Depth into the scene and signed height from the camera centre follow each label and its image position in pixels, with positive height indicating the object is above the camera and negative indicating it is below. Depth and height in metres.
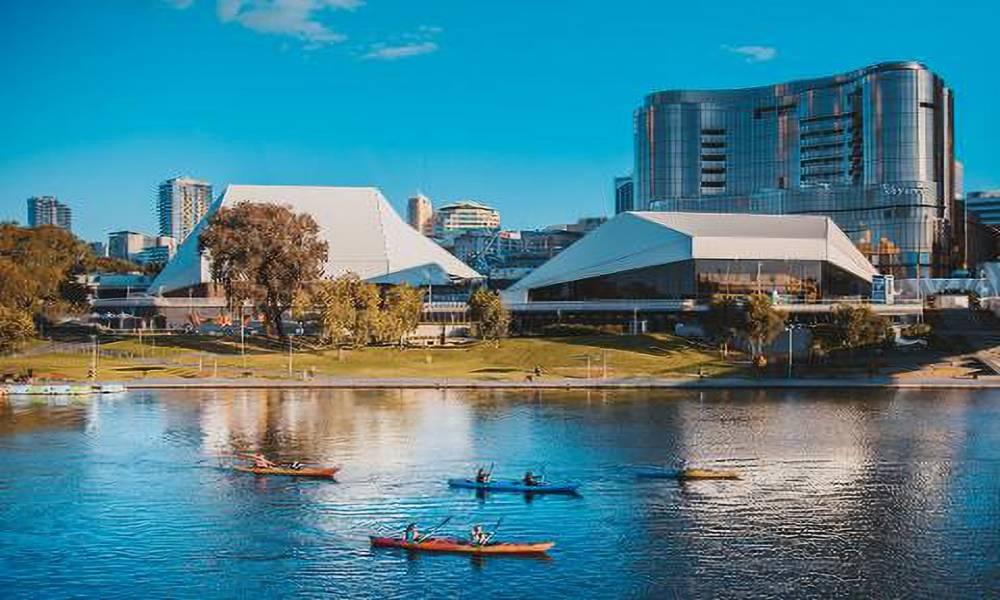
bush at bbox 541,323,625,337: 144.50 -2.50
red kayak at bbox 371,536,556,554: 48.00 -10.51
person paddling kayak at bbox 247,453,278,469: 64.69 -9.01
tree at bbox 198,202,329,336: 128.38 +7.35
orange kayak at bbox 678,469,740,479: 62.84 -9.61
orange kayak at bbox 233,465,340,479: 63.03 -9.31
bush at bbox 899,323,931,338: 134.49 -2.78
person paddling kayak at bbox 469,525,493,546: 48.38 -10.16
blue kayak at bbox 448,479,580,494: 59.59 -9.75
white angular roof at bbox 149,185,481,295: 178.88 +12.26
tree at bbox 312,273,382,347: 126.69 +0.50
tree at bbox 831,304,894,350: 124.44 -2.17
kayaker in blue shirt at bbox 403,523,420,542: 48.57 -10.06
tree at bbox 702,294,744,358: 124.06 -1.12
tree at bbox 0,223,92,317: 140.62 +6.34
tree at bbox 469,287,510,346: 131.38 -0.22
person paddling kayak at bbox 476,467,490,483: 60.34 -9.26
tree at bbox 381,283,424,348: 130.12 +0.23
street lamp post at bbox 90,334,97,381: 110.35 -4.76
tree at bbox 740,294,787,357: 121.06 -1.29
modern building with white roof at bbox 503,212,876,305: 148.25 +6.88
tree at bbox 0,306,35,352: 117.12 -1.31
